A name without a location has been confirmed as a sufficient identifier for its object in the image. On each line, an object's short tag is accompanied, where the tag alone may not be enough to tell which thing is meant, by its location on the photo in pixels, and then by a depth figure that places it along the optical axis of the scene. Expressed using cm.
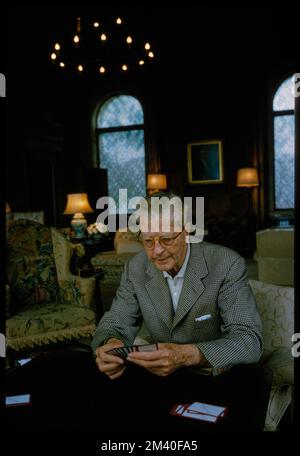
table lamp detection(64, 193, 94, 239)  624
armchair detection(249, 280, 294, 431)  157
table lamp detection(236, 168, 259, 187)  777
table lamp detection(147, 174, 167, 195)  816
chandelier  434
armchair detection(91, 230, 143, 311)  540
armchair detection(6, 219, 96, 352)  288
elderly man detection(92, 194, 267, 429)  116
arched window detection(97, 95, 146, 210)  898
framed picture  844
